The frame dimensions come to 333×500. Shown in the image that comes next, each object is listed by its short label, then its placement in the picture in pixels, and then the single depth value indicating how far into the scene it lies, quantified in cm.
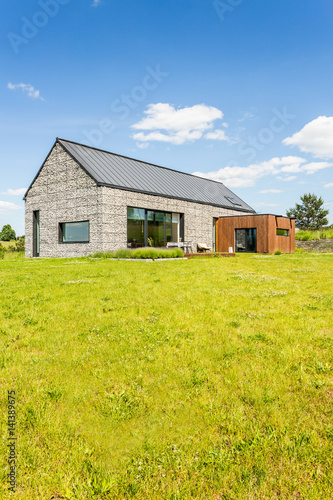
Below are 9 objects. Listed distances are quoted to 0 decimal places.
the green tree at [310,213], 5991
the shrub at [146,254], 1683
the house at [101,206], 1995
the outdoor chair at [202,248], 2639
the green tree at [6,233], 6328
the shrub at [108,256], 1838
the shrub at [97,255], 1872
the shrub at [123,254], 1792
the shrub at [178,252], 1898
